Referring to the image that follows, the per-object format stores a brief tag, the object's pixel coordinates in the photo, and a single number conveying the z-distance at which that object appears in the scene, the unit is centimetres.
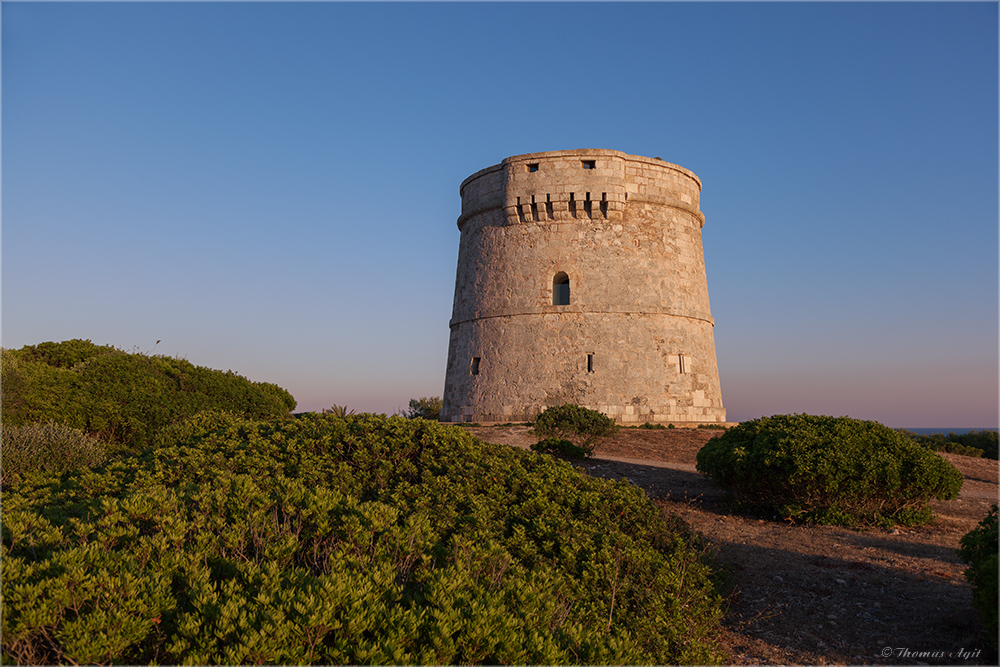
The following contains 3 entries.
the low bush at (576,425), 1454
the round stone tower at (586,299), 1942
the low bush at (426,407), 3019
